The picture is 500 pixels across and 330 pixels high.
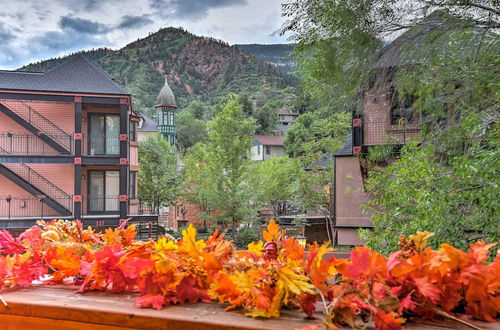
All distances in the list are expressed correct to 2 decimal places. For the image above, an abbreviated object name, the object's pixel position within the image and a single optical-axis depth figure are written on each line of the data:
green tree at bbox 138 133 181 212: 18.91
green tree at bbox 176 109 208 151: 50.25
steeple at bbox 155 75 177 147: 45.28
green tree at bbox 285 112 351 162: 16.41
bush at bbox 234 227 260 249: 15.41
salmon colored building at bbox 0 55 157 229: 12.33
